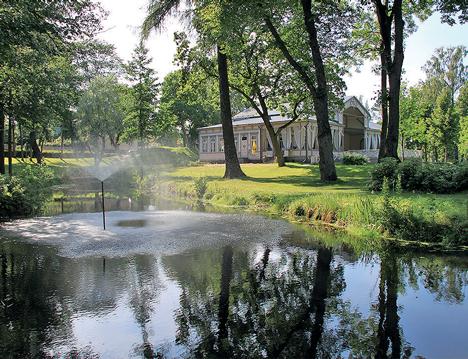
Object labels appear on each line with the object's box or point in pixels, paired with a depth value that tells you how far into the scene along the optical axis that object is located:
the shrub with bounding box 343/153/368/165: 34.72
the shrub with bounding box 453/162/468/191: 15.49
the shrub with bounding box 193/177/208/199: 23.95
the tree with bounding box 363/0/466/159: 19.38
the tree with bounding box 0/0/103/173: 13.22
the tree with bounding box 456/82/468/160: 45.21
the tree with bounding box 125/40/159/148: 33.66
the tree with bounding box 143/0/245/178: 27.41
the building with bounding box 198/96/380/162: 39.62
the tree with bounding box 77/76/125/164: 43.22
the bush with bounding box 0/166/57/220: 17.09
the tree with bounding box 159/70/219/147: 60.36
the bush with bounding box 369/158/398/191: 17.12
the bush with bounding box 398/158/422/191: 16.39
